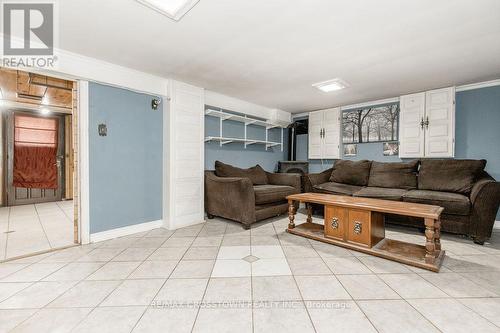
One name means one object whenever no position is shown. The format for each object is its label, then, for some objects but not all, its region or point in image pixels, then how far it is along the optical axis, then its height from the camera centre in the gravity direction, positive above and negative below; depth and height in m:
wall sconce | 3.27 +0.85
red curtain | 4.91 +0.21
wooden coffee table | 2.07 -0.71
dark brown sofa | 2.64 -0.33
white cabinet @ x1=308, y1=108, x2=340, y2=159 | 4.82 +0.65
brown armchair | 3.24 -0.49
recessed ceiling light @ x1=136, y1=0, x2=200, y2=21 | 1.70 +1.20
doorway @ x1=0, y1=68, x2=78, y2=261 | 3.34 +0.08
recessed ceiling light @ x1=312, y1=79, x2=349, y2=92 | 3.37 +1.21
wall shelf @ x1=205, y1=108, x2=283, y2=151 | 3.97 +0.81
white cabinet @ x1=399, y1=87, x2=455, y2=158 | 3.56 +0.67
